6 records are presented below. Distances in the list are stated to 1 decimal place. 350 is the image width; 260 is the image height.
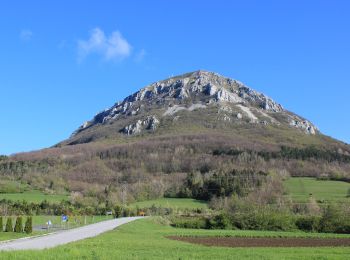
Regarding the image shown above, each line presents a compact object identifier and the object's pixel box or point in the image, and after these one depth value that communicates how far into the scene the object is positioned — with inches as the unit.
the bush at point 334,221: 2652.6
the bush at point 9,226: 1993.1
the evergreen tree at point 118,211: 3873.0
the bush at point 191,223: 2994.6
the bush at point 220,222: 2915.8
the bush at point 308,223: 2714.1
